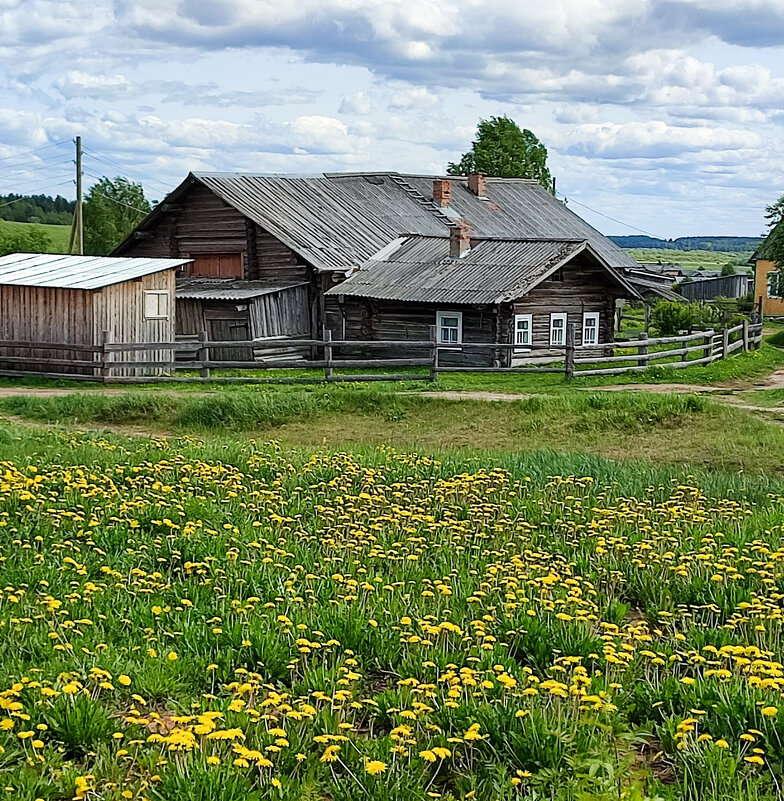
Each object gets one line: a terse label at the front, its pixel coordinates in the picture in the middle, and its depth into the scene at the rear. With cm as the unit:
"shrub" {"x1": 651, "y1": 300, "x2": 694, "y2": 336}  3816
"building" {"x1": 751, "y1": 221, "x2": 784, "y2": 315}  5887
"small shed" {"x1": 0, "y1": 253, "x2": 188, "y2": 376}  2694
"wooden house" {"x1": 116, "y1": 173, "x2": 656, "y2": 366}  3184
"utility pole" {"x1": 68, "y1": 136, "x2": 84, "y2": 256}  4597
